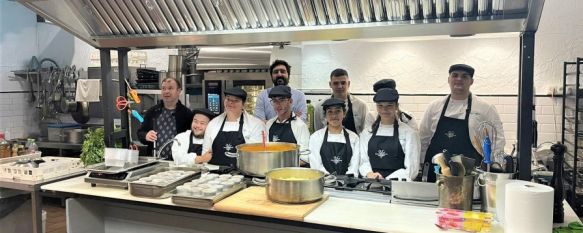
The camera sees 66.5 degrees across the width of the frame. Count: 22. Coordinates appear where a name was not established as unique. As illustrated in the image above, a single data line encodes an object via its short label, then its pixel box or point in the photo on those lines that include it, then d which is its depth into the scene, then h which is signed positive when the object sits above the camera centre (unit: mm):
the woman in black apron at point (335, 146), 3066 -298
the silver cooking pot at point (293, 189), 2070 -404
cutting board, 1981 -482
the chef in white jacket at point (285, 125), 3340 -168
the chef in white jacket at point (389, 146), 2920 -285
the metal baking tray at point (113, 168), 2580 -388
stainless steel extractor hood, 2047 +447
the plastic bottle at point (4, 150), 3729 -398
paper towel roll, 1674 -398
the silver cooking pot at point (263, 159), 2373 -305
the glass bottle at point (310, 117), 4830 -153
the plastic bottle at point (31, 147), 4078 -412
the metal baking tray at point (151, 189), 2334 -455
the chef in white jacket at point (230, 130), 3217 -199
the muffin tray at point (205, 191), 2170 -443
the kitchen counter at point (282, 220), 1875 -506
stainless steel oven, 5074 +223
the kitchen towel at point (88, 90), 5820 +168
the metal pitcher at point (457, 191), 1941 -385
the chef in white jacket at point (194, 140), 3221 -285
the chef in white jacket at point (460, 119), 3256 -114
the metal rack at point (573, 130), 4348 -274
